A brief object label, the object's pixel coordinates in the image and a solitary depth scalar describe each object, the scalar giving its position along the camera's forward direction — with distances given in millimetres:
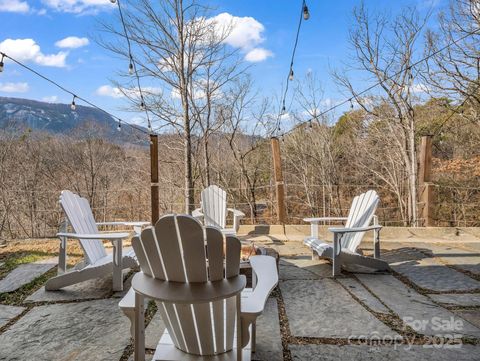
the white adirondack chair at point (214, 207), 4302
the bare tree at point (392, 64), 7758
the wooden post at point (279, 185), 5039
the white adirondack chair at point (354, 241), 3043
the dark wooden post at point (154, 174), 4664
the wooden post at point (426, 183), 4797
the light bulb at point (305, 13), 2965
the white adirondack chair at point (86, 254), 2613
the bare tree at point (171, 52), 6738
